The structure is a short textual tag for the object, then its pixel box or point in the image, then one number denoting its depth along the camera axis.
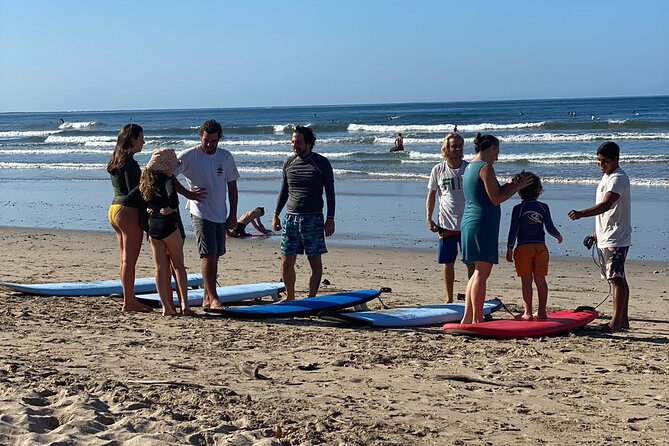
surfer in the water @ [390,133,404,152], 34.06
